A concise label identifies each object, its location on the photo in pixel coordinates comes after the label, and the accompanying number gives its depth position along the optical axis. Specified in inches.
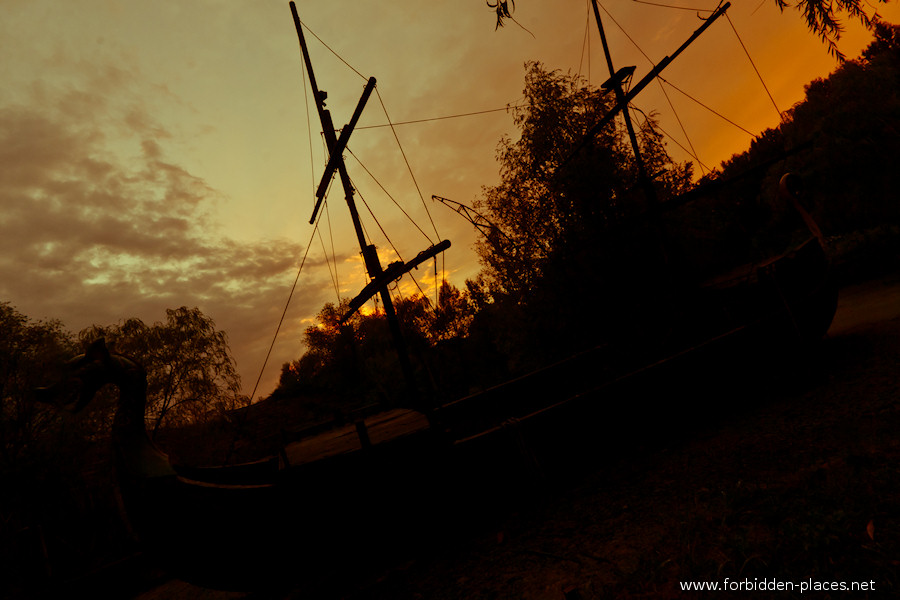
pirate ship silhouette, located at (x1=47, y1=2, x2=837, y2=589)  173.9
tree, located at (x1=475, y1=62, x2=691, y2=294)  579.5
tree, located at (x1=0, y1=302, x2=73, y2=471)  437.7
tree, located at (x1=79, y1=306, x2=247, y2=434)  645.9
